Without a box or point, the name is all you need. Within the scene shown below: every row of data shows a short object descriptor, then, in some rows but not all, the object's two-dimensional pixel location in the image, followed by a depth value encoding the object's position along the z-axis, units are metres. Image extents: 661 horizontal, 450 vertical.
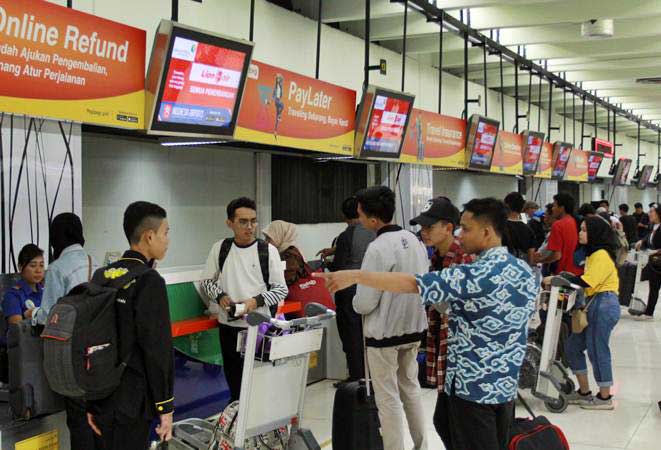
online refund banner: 4.04
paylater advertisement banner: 6.19
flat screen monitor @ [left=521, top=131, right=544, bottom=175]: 12.91
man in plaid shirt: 3.23
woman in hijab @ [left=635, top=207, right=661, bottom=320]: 9.66
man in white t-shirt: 4.70
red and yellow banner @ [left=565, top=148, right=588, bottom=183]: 15.54
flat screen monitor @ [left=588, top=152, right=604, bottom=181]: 16.84
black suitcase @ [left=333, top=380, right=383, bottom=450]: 4.17
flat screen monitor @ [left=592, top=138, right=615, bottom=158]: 17.41
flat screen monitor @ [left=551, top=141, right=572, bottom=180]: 14.45
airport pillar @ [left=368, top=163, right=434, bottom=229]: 10.20
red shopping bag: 6.25
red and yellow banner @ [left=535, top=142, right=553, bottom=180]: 13.79
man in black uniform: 2.86
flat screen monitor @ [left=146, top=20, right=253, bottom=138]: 5.00
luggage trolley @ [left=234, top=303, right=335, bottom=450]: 3.96
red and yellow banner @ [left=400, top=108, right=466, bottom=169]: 9.09
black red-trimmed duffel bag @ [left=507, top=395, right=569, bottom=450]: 3.08
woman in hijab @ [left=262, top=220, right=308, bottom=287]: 5.89
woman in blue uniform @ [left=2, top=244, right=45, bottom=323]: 4.23
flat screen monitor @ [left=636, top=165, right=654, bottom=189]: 22.95
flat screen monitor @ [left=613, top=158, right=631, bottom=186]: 20.38
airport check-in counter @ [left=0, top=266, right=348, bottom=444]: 5.21
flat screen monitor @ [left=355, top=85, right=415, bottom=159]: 7.86
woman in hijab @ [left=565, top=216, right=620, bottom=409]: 5.72
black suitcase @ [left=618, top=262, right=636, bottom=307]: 10.85
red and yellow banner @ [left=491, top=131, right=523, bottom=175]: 11.75
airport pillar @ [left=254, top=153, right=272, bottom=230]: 8.39
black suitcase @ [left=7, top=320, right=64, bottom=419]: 3.37
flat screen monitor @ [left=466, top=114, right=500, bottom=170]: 10.71
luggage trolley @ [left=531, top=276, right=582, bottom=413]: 5.71
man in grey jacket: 4.03
